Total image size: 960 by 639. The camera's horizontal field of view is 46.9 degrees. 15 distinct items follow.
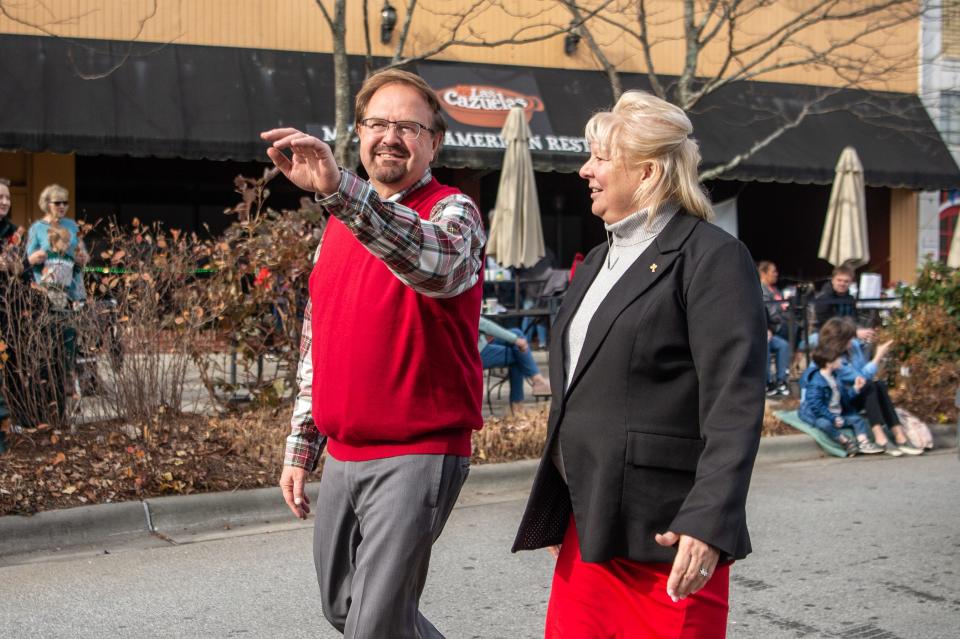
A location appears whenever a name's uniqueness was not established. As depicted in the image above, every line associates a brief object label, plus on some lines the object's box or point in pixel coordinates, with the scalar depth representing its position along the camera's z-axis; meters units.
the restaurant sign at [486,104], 17.20
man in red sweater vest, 2.83
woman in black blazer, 2.52
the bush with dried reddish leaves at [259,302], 8.30
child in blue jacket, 9.12
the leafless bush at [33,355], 7.15
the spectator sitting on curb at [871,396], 9.06
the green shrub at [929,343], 10.43
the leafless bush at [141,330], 7.23
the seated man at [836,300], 12.16
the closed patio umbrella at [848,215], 14.34
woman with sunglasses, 8.19
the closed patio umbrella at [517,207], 13.15
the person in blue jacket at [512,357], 9.49
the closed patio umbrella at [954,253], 14.39
